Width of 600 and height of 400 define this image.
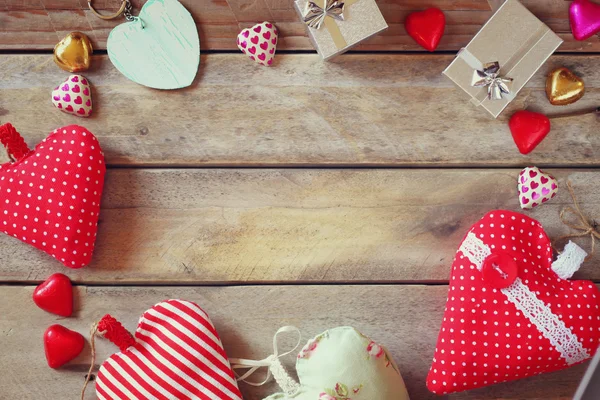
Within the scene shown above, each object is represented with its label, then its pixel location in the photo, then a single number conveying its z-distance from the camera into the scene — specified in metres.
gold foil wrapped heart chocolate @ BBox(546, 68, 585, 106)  1.00
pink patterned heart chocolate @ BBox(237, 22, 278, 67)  0.99
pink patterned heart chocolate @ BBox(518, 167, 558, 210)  0.99
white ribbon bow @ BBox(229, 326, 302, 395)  0.97
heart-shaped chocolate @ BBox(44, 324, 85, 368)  0.98
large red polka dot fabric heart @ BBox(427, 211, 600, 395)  0.92
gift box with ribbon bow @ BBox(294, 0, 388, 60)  0.95
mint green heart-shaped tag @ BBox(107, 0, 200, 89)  1.01
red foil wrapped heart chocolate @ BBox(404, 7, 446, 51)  1.00
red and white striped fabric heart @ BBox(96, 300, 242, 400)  0.93
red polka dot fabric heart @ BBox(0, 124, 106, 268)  0.96
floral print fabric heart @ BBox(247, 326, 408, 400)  0.90
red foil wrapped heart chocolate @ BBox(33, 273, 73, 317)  0.99
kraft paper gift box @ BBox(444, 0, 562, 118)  0.96
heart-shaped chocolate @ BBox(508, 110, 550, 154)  1.00
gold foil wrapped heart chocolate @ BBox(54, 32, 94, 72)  1.00
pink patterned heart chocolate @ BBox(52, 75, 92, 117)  0.99
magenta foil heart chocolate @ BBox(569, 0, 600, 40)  0.99
